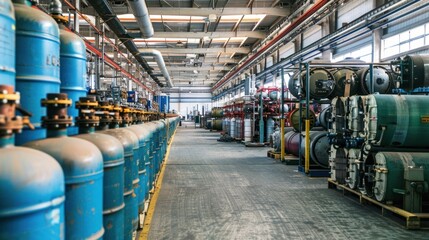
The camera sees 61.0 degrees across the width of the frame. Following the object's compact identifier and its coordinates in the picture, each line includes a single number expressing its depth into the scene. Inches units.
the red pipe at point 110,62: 391.1
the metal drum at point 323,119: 371.3
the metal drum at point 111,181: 99.6
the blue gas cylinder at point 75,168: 77.1
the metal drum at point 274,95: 622.3
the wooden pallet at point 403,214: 186.5
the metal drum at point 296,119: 424.5
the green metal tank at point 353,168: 236.4
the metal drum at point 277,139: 470.9
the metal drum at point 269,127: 658.2
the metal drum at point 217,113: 1153.5
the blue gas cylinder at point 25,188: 56.9
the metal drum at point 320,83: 348.8
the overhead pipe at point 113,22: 346.2
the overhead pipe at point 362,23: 336.2
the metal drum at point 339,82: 355.6
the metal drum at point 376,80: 318.0
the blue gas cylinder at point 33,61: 92.3
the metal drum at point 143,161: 166.2
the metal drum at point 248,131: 668.2
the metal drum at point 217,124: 1181.1
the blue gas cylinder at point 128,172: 122.0
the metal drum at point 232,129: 793.6
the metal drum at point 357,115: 241.2
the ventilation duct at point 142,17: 383.6
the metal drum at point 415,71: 255.3
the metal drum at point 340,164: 267.7
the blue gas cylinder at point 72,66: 118.6
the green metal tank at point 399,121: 217.2
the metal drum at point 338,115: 270.1
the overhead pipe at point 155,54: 708.8
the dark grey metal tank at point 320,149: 339.9
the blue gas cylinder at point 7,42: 77.7
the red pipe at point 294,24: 441.4
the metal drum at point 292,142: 413.8
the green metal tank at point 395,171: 201.5
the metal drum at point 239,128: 735.7
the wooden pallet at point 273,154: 459.5
